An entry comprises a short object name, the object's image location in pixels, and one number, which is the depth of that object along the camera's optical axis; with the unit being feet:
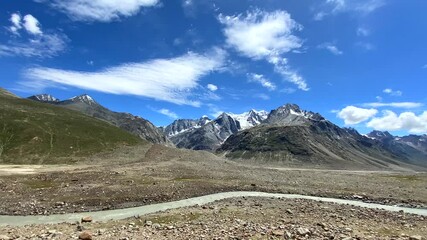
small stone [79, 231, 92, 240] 89.30
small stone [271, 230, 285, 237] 92.79
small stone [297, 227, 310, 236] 92.82
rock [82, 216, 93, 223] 116.78
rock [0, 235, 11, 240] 89.71
